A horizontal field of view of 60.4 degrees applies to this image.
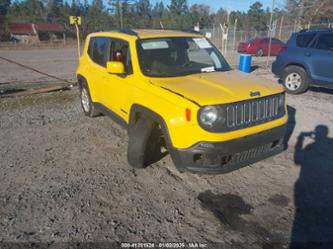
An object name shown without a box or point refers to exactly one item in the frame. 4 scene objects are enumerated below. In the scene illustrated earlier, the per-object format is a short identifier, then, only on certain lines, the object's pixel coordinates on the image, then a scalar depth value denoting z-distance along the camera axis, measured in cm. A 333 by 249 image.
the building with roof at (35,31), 4750
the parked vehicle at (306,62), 806
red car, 2369
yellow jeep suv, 333
